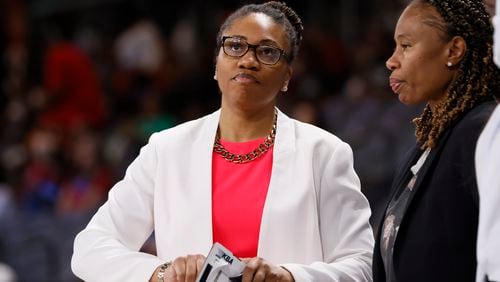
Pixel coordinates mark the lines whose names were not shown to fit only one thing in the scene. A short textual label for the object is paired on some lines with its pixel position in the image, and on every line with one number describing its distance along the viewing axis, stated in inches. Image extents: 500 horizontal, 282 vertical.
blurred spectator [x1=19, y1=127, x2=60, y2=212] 555.2
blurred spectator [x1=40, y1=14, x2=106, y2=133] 626.8
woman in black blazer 200.1
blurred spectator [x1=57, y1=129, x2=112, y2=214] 536.4
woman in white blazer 233.1
